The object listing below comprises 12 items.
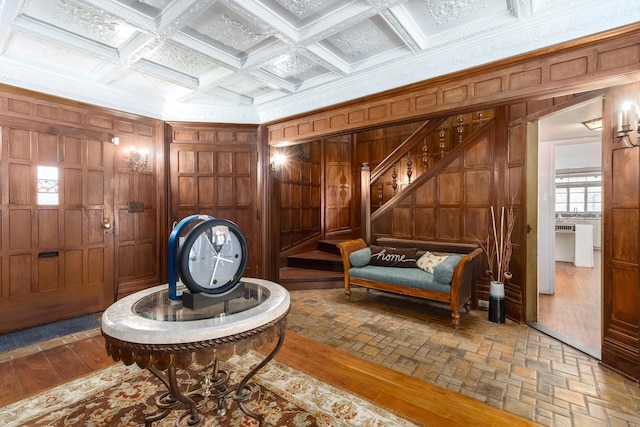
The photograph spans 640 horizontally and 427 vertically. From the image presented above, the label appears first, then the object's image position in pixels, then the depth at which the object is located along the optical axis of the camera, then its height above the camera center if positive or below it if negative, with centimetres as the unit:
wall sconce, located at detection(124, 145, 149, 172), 412 +74
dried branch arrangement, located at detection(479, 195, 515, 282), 362 -46
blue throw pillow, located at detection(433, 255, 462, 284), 341 -71
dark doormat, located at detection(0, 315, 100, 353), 298 -131
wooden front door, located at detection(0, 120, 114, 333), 323 -14
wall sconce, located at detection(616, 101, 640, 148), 227 +70
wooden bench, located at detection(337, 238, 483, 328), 337 -86
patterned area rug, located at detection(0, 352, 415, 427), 184 -130
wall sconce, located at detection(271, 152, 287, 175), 478 +84
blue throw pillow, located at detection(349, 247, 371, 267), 430 -70
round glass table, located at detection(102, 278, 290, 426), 129 -54
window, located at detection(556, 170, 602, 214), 807 +47
